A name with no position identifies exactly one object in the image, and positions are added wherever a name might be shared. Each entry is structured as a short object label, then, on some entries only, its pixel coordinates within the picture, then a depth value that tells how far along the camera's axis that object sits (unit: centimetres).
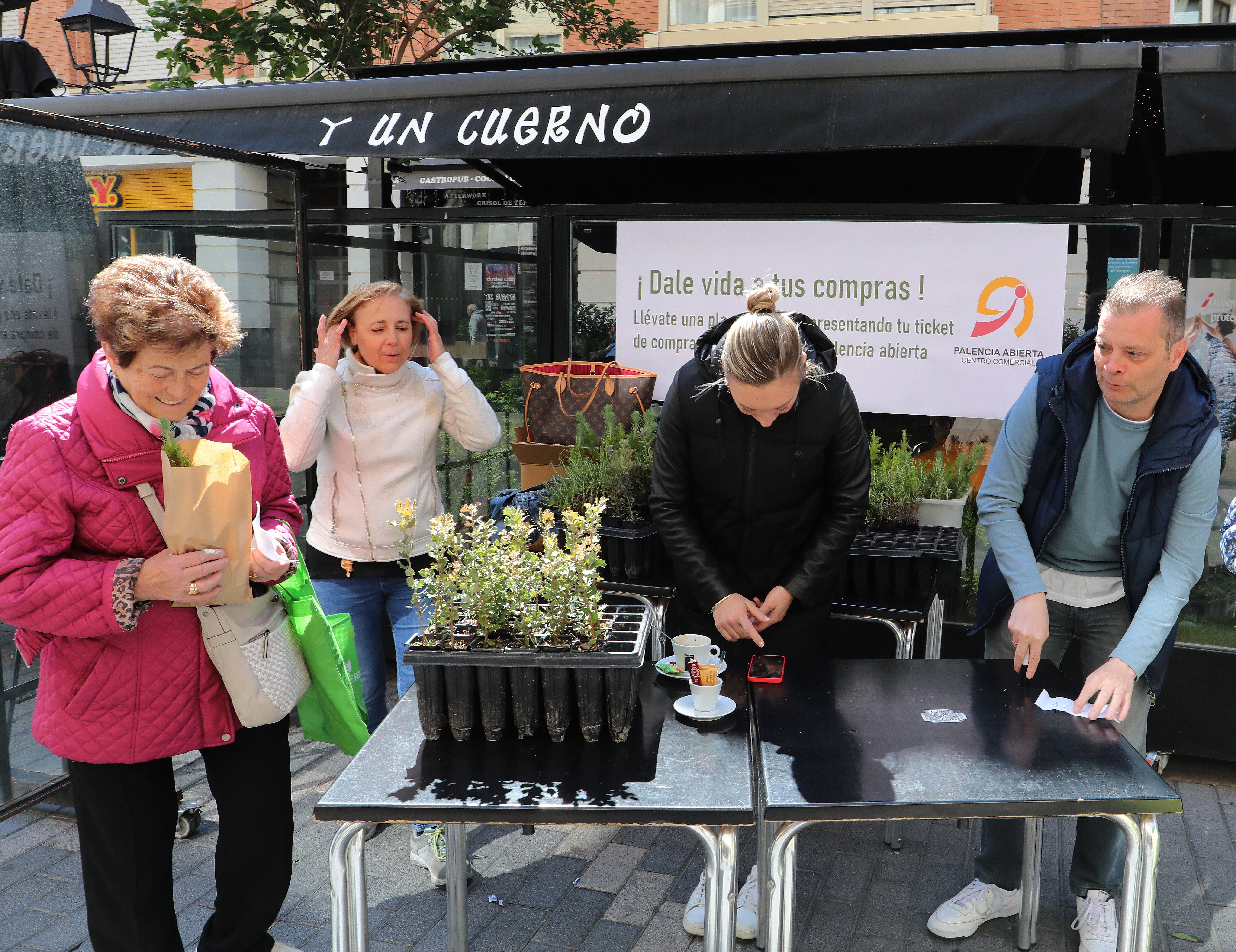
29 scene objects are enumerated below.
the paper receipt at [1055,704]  235
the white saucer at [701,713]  227
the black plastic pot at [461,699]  208
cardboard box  439
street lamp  681
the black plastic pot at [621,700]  207
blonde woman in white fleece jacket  316
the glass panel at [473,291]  482
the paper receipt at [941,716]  229
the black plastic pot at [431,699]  209
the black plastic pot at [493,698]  208
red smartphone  248
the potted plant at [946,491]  374
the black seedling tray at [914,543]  336
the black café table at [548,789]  187
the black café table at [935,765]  191
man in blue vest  242
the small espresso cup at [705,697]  227
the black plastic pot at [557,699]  207
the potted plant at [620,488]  351
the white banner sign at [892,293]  417
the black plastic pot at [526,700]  207
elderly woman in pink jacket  201
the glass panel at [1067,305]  410
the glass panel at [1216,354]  395
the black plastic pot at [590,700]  206
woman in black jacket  278
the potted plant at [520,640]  207
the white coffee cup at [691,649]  229
